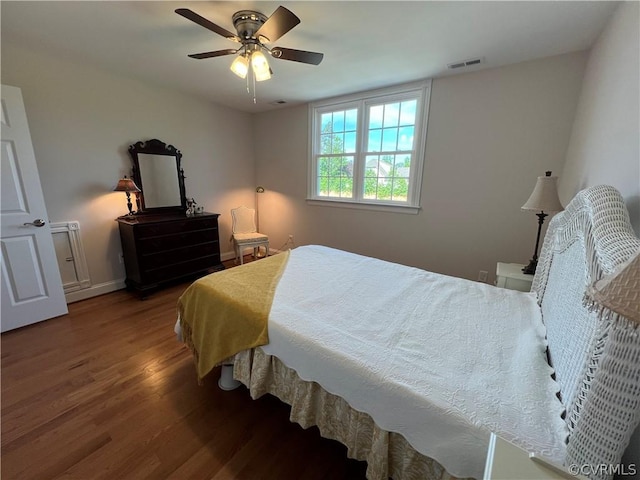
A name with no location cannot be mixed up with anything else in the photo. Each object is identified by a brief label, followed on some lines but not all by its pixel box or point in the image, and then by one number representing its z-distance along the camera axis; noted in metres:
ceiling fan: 1.55
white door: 2.08
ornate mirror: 3.05
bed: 0.70
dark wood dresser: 2.84
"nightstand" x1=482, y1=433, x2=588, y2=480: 0.60
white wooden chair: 3.71
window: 2.95
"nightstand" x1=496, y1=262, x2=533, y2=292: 1.95
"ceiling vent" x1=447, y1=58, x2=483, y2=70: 2.25
